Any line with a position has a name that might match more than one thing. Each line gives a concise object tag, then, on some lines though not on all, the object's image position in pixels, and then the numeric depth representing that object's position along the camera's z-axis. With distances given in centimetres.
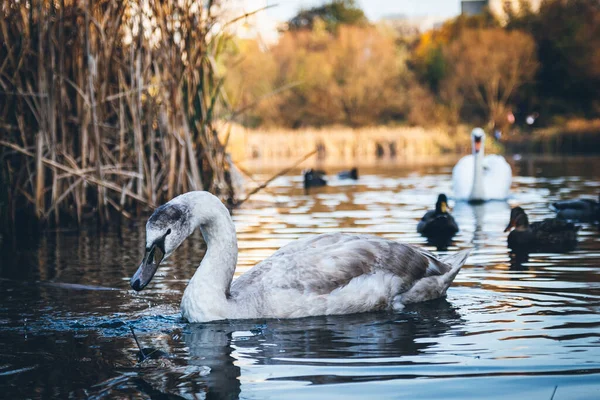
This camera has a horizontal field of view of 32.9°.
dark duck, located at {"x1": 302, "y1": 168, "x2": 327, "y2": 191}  2331
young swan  640
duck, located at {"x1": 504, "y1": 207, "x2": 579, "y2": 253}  1062
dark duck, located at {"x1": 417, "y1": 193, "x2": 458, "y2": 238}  1183
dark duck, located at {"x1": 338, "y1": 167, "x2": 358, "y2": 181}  2469
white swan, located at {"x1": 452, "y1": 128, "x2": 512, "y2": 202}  1720
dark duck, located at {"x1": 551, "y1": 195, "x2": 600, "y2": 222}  1360
